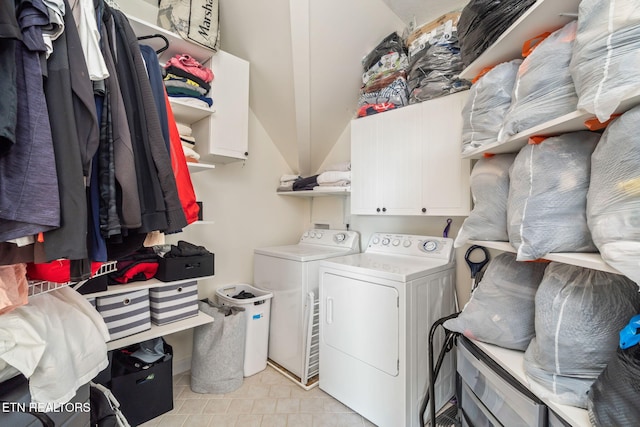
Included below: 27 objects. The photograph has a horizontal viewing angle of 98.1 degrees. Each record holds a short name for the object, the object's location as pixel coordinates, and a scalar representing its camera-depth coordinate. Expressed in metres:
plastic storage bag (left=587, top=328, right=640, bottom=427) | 0.62
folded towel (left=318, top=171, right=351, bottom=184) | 2.29
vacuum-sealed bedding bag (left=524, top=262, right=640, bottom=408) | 0.78
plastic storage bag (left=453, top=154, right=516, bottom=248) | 1.14
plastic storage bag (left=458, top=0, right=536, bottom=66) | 1.08
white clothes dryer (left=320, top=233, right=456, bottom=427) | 1.58
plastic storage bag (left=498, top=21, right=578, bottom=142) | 0.85
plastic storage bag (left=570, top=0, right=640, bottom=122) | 0.64
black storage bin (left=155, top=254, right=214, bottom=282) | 1.82
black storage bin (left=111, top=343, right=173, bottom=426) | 1.65
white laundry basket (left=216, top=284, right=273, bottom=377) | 2.21
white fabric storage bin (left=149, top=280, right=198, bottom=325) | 1.82
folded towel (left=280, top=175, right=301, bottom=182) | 2.77
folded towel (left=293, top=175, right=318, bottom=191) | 2.52
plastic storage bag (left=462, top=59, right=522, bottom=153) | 1.11
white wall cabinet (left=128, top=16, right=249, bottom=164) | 1.90
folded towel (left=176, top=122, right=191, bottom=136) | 1.87
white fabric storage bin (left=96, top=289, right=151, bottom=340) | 1.61
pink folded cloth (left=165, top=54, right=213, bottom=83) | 1.78
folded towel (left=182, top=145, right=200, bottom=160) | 1.80
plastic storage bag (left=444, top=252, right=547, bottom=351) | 1.08
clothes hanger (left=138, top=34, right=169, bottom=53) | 1.57
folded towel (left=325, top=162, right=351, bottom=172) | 2.36
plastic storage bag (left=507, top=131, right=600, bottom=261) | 0.84
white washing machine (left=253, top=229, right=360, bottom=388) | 2.14
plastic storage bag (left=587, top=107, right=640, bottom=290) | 0.64
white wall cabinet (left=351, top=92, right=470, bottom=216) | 1.70
